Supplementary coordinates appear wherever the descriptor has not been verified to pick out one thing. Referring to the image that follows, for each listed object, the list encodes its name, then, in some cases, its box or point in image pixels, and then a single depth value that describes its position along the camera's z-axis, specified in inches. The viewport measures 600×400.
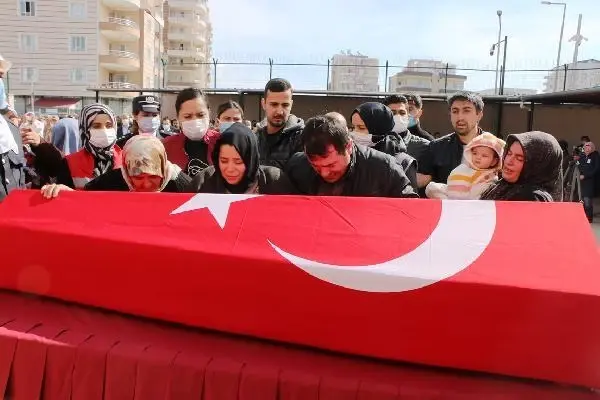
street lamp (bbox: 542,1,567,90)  893.2
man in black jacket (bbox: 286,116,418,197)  99.8
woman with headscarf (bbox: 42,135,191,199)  107.0
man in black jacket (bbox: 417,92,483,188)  148.3
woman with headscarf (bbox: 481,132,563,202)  96.4
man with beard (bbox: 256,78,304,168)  149.1
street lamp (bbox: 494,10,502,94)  706.7
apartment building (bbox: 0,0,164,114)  1537.9
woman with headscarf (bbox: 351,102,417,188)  137.3
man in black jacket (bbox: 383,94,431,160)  168.6
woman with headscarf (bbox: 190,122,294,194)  104.6
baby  111.4
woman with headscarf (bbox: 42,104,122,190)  132.0
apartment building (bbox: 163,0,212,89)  2716.5
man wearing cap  164.9
